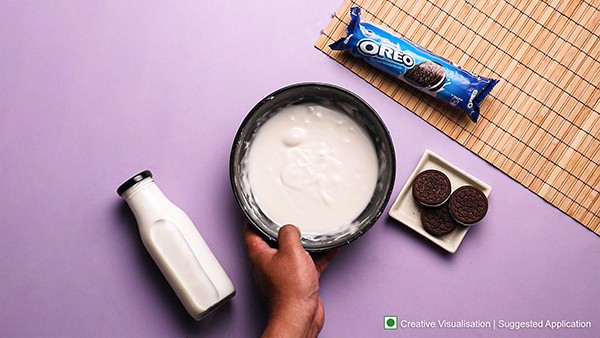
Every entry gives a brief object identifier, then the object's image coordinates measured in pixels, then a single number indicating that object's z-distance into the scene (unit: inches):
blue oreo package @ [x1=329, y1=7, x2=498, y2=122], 54.0
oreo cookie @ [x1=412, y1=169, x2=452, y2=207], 53.4
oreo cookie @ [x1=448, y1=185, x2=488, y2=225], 53.3
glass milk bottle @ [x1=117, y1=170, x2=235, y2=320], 51.7
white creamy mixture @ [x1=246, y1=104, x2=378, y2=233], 51.7
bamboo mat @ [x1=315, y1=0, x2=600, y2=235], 55.2
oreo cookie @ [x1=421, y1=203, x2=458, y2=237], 54.0
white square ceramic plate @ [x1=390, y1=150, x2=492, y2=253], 54.2
